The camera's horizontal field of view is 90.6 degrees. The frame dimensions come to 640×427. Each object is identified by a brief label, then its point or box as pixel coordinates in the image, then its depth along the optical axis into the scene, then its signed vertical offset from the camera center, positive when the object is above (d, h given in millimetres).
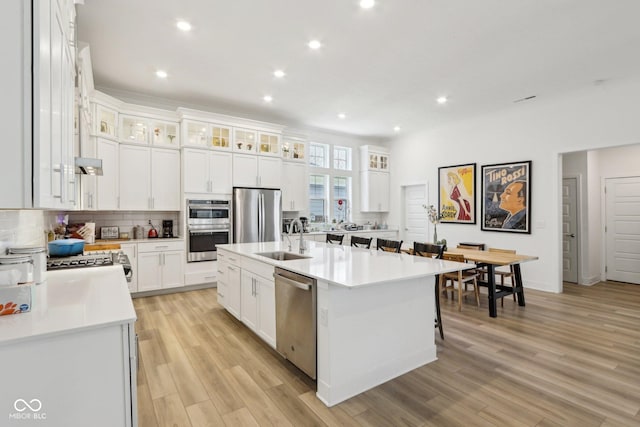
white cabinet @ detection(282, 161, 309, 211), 6449 +615
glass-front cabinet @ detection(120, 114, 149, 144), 4812 +1361
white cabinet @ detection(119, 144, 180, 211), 4820 +610
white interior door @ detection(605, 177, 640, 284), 5715 -267
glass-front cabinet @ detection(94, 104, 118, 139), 4382 +1364
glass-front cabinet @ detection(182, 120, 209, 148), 5113 +1371
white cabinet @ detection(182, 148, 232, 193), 5117 +761
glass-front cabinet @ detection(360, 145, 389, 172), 7602 +1408
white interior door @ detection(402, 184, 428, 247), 7252 +33
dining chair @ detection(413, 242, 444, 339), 3209 -384
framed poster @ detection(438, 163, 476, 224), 6184 +444
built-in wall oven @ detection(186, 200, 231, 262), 5102 -178
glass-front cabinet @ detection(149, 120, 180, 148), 5059 +1361
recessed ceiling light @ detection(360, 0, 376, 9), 2793 +1894
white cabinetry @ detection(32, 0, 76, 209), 1107 +457
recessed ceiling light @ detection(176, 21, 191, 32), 3102 +1897
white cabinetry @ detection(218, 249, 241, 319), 3615 -791
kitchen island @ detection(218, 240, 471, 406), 2184 -781
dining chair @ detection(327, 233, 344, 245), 4648 -328
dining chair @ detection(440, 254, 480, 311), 4052 -852
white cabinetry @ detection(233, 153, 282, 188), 5593 +831
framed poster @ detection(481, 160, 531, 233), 5426 +319
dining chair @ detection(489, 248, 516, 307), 4454 -837
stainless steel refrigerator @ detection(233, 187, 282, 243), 5449 +22
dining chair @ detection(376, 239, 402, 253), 3793 -368
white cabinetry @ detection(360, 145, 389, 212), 7598 +900
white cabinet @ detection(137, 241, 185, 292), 4746 -745
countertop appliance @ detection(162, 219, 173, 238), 5328 -192
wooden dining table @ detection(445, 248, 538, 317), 3918 -671
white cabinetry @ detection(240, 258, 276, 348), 2893 -821
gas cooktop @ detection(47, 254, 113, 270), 2428 -362
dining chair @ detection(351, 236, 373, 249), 4109 -335
